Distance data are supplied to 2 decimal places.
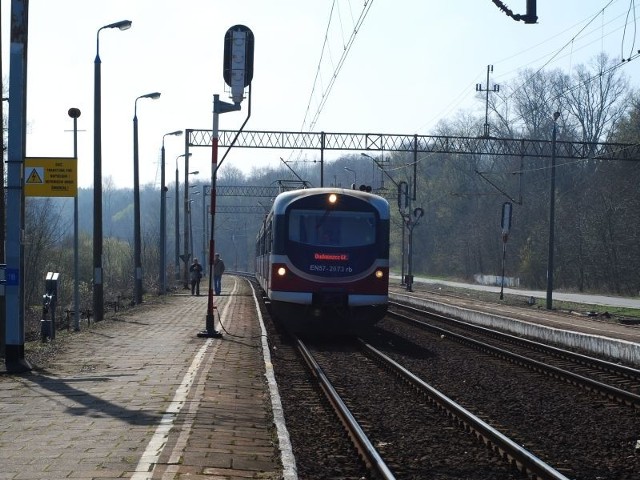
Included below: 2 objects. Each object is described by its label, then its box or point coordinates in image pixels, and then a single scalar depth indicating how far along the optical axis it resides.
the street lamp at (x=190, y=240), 69.35
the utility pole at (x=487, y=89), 46.71
